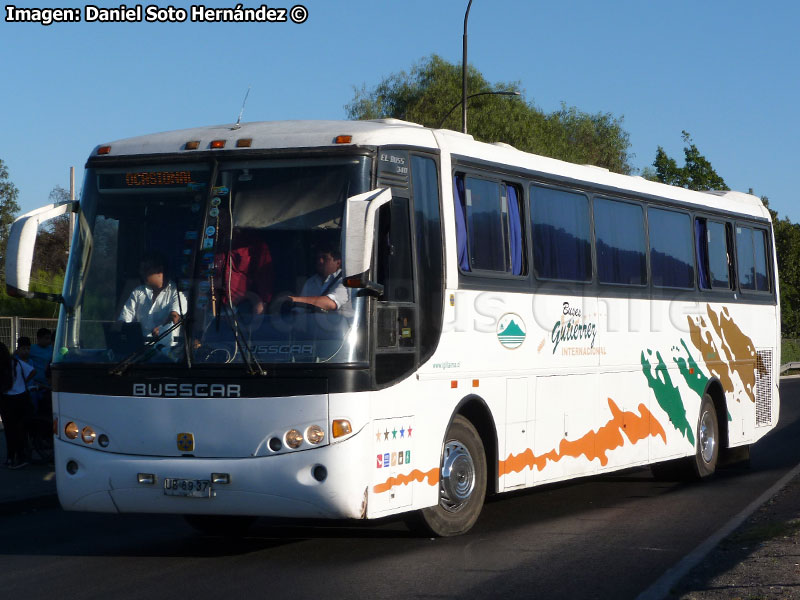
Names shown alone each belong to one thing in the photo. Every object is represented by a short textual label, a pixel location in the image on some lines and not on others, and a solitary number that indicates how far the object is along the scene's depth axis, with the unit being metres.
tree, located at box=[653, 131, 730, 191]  57.38
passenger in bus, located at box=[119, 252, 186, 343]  9.52
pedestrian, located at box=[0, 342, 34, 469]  16.78
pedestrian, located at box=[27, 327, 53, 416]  18.38
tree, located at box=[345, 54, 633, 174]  58.09
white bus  9.23
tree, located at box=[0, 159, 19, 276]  93.50
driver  9.33
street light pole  30.92
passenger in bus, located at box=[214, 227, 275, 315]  9.38
